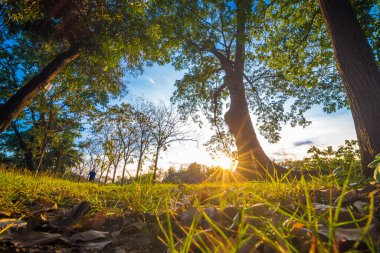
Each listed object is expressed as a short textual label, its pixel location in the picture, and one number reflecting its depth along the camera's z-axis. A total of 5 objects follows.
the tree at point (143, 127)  28.47
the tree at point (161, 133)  29.42
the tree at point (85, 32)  7.11
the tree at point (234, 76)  8.59
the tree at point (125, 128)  26.68
